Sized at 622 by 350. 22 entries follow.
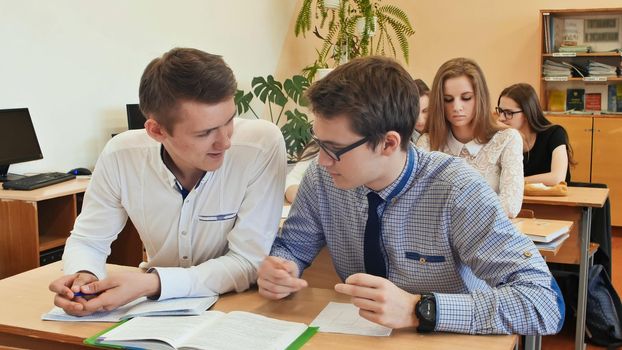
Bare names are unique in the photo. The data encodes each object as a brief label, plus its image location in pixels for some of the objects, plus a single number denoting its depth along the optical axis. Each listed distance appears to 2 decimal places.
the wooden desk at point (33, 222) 3.32
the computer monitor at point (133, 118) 4.52
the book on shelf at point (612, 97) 6.29
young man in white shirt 1.66
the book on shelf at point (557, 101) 6.45
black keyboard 3.43
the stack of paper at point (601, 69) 6.12
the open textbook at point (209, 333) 1.39
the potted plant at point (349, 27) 6.24
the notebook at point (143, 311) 1.57
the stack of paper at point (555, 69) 6.25
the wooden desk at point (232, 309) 1.40
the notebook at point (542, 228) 2.59
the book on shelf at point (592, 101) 6.38
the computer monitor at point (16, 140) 3.71
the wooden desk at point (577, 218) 3.17
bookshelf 6.11
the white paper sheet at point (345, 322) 1.46
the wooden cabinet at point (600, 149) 6.07
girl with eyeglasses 4.12
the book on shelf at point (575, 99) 6.41
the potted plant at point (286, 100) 5.52
